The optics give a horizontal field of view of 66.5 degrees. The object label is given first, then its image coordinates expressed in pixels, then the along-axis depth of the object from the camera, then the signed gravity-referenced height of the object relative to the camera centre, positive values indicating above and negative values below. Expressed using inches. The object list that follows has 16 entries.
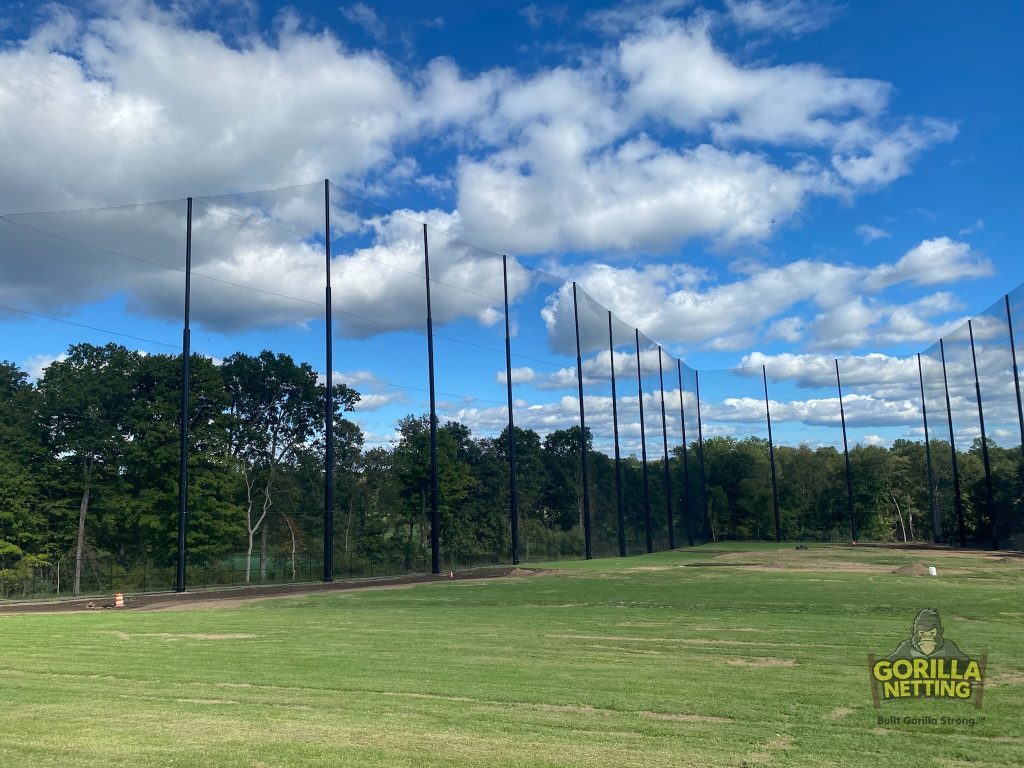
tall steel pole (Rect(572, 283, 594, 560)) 1961.4 +32.1
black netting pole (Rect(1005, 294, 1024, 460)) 2202.3 +285.4
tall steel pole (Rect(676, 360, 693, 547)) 2778.1 +33.4
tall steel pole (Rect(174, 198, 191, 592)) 1192.8 +111.7
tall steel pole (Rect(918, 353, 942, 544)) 2703.7 -48.6
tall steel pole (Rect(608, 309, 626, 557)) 2126.0 +18.4
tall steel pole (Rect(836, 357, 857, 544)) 2854.3 -3.8
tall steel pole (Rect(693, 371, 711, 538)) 3034.0 +24.0
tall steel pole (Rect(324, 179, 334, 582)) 1347.2 +47.9
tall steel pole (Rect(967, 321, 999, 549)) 2223.2 +23.8
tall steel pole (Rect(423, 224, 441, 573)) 1551.4 +6.1
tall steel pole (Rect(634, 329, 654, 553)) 2277.3 +35.9
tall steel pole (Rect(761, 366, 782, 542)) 2982.3 +2.0
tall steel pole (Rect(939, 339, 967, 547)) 2352.4 -68.8
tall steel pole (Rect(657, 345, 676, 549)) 2509.8 +41.7
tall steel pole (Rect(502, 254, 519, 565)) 1743.4 +45.6
